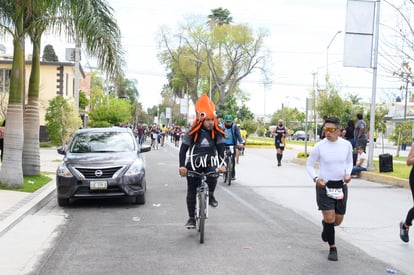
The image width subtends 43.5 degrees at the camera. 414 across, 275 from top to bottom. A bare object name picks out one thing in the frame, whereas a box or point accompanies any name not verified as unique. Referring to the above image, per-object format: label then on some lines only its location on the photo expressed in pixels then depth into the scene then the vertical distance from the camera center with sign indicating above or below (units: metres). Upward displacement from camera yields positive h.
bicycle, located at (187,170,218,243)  7.02 -1.19
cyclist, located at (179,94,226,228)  7.43 -0.48
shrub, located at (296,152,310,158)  24.76 -1.83
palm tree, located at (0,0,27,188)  11.32 -0.14
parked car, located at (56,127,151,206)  9.69 -1.21
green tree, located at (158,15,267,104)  56.59 +6.92
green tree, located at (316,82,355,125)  32.06 +0.78
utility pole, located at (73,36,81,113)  23.92 +1.59
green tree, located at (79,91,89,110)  55.50 +0.97
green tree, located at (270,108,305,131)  100.43 -0.31
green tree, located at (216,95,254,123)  55.99 +0.44
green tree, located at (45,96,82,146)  27.28 -0.64
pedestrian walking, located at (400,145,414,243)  7.02 -1.44
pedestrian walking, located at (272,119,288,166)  20.47 -0.82
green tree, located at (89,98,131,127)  46.23 -0.48
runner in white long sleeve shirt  6.26 -0.72
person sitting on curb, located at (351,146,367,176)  16.83 -1.65
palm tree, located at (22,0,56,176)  13.23 -0.40
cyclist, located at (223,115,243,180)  14.46 -0.52
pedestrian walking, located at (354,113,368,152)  16.50 -0.45
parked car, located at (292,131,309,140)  78.66 -2.82
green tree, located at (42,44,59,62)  65.62 +7.09
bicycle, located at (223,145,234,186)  13.90 -1.31
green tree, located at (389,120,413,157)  26.50 -0.56
